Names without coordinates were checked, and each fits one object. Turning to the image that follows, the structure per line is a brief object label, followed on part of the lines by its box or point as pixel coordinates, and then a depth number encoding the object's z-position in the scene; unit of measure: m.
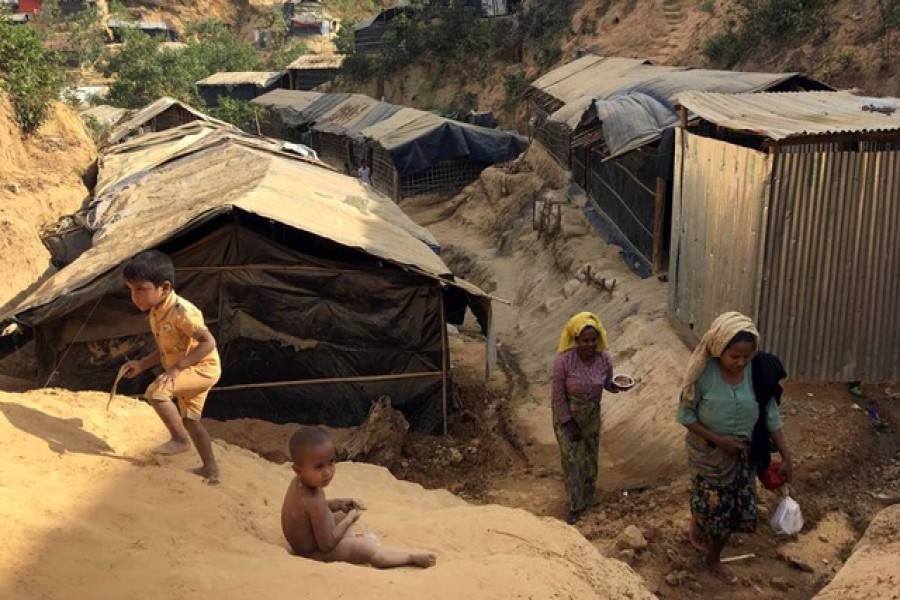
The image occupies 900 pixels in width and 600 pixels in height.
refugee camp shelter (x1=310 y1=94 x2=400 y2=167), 23.69
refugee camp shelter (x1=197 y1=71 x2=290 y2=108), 37.44
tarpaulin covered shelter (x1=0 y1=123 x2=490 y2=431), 7.35
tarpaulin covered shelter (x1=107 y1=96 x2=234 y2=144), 18.93
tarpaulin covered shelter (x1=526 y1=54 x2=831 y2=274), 9.96
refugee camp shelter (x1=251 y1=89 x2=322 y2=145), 28.94
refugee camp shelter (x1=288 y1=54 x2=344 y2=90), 37.31
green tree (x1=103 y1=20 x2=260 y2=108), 30.02
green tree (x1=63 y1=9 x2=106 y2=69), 43.55
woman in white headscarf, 4.24
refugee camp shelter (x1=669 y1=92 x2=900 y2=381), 6.05
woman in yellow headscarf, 5.59
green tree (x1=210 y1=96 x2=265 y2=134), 30.05
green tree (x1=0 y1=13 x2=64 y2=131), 13.79
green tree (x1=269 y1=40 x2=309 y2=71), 45.94
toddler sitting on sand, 3.35
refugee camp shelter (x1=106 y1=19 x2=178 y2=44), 47.54
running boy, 4.20
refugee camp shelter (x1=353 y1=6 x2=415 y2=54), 33.31
